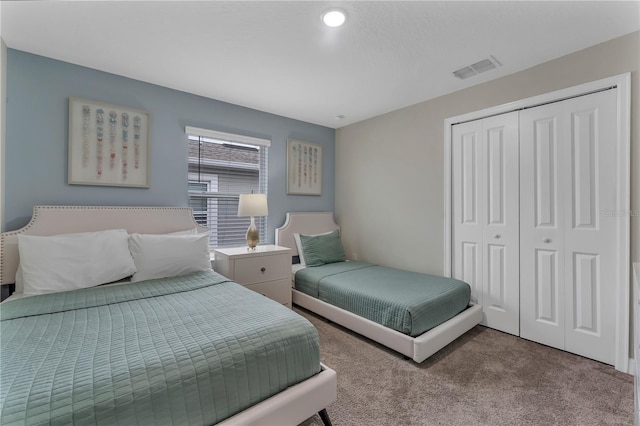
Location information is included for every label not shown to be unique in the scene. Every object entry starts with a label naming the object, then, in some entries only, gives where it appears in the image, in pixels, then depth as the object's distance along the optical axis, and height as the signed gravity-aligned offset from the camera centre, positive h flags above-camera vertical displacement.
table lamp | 2.90 +0.03
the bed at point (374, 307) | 2.04 -0.82
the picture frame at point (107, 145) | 2.30 +0.60
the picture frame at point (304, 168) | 3.67 +0.62
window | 3.00 +0.40
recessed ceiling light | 1.68 +1.21
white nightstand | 2.63 -0.55
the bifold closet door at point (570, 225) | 2.00 -0.08
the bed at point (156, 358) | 0.90 -0.56
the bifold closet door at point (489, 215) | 2.48 -0.01
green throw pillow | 3.33 -0.44
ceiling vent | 2.26 +1.24
